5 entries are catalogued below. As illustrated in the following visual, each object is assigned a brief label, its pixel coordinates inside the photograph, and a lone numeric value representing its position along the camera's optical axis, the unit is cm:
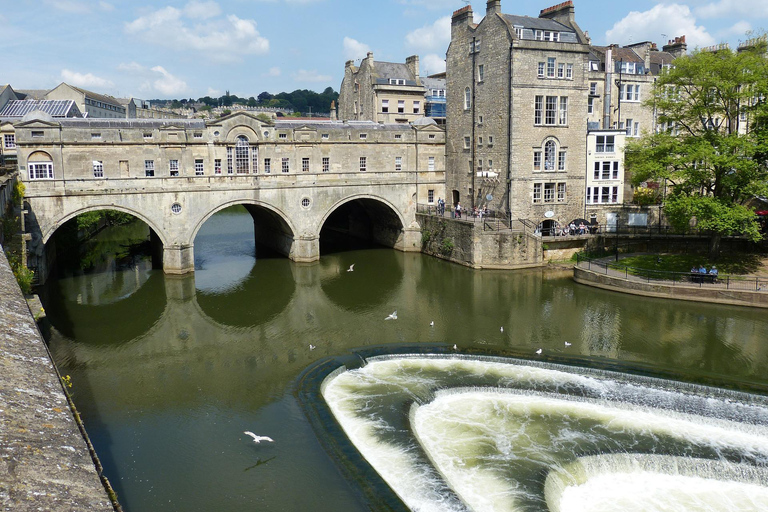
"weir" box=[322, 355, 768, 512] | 1426
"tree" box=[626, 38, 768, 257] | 3014
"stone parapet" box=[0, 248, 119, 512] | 603
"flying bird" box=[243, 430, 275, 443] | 1623
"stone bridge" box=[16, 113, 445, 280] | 3319
